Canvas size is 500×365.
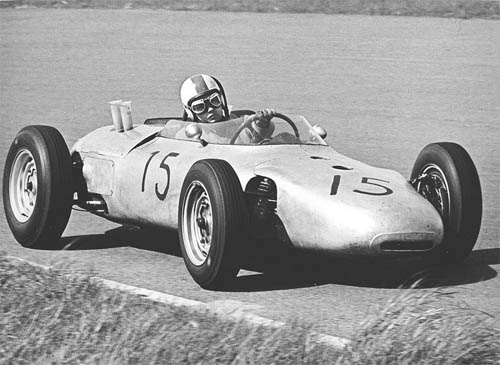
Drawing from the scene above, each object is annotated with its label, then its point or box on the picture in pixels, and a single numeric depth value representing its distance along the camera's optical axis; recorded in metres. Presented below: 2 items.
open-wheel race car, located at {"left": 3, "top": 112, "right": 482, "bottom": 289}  13.80
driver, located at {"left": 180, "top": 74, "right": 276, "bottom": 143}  17.34
